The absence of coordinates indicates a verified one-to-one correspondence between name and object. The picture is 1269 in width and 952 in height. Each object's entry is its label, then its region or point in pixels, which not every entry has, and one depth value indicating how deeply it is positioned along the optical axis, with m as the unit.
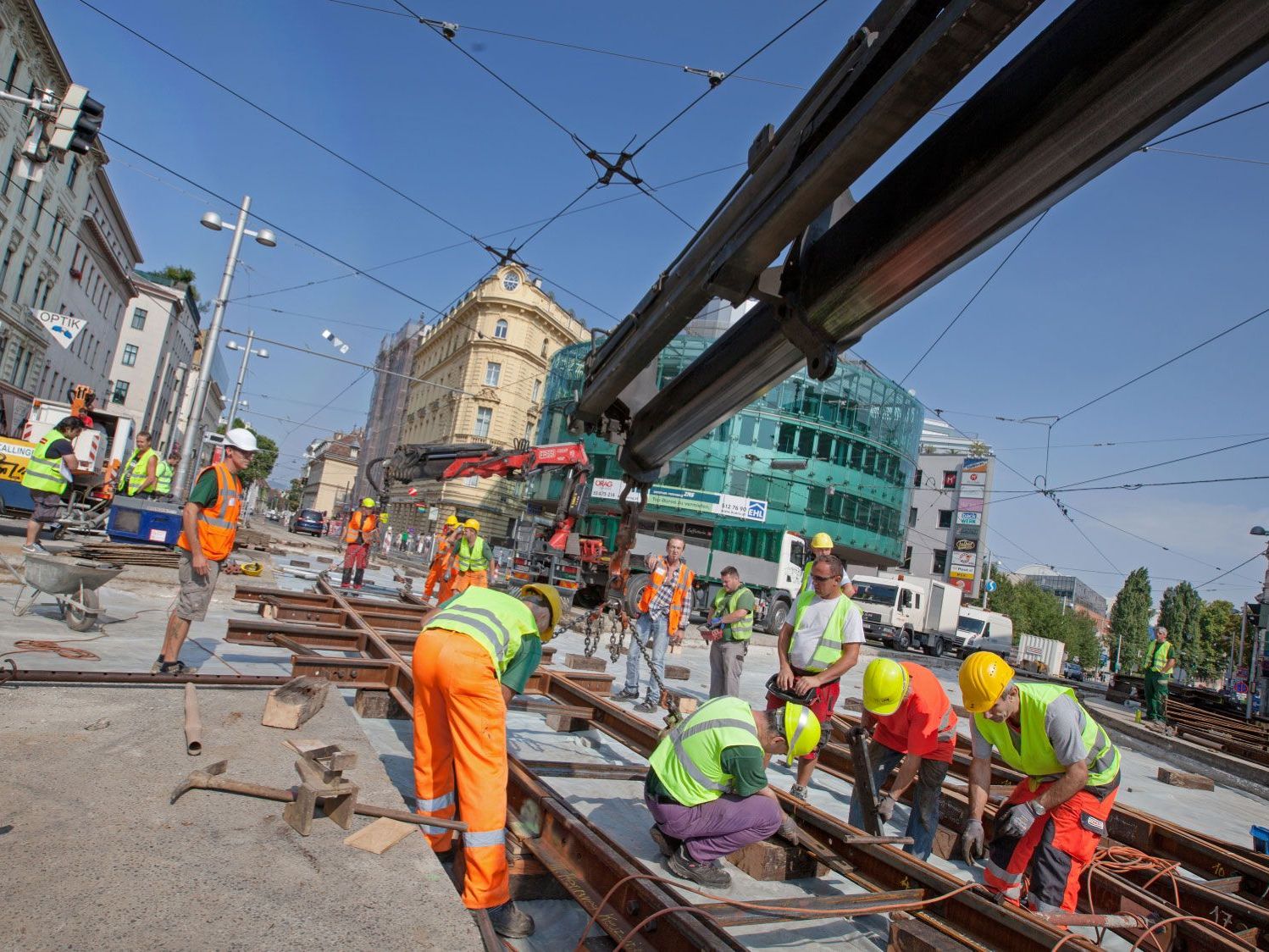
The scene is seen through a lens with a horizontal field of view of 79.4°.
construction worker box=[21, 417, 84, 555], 9.23
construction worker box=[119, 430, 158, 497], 12.45
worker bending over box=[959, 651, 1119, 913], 3.57
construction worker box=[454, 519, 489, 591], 10.01
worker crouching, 3.75
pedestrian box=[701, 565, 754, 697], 7.05
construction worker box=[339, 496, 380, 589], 14.00
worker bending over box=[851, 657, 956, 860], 4.57
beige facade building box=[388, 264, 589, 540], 45.16
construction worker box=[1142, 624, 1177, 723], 13.00
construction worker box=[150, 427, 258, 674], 5.06
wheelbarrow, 6.64
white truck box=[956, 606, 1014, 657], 34.00
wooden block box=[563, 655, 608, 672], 9.48
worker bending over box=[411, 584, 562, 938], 3.06
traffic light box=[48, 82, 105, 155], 9.93
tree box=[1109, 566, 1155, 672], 76.94
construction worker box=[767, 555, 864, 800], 5.26
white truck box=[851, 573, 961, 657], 28.31
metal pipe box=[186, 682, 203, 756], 3.54
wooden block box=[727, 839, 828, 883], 4.09
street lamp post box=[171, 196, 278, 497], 16.62
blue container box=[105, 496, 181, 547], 11.16
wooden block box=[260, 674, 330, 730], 4.16
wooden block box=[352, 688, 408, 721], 5.72
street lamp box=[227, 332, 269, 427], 30.33
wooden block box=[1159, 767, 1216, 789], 9.05
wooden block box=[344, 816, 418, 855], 2.91
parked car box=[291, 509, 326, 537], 40.16
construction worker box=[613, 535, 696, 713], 8.09
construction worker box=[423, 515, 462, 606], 11.01
